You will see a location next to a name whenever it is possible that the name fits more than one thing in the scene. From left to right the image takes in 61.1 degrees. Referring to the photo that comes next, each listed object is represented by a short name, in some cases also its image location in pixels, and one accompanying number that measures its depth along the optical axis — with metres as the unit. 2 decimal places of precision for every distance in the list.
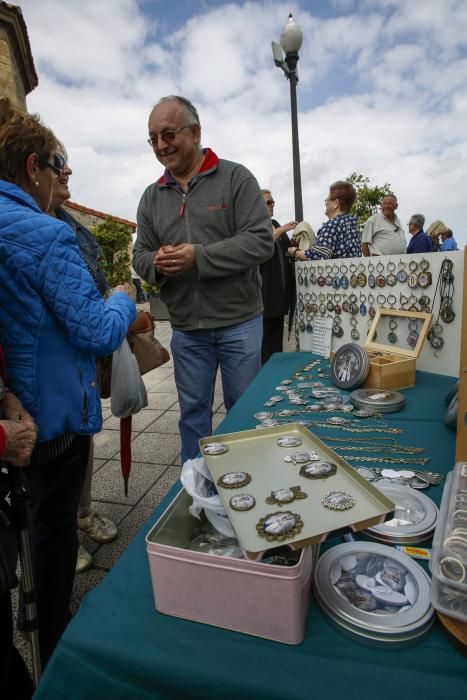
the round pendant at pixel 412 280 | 1.85
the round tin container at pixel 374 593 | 0.57
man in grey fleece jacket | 1.84
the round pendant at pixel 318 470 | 0.73
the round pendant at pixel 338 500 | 0.63
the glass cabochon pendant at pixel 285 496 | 0.67
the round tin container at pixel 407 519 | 0.77
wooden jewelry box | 1.67
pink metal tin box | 0.55
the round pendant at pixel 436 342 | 1.80
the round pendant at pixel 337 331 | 2.24
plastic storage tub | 0.55
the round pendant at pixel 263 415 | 1.41
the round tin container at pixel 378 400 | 1.46
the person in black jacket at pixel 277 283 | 3.76
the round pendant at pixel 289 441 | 0.88
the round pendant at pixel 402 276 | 1.90
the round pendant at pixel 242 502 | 0.65
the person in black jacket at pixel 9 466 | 0.92
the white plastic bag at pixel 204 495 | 0.67
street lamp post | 4.62
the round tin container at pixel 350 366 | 1.68
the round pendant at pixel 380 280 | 2.00
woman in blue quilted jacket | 0.97
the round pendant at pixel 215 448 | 0.85
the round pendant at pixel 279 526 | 0.56
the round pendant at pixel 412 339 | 1.84
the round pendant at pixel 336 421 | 1.38
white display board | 1.76
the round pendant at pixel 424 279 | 1.80
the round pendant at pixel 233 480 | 0.71
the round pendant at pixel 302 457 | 0.80
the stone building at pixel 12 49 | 7.84
